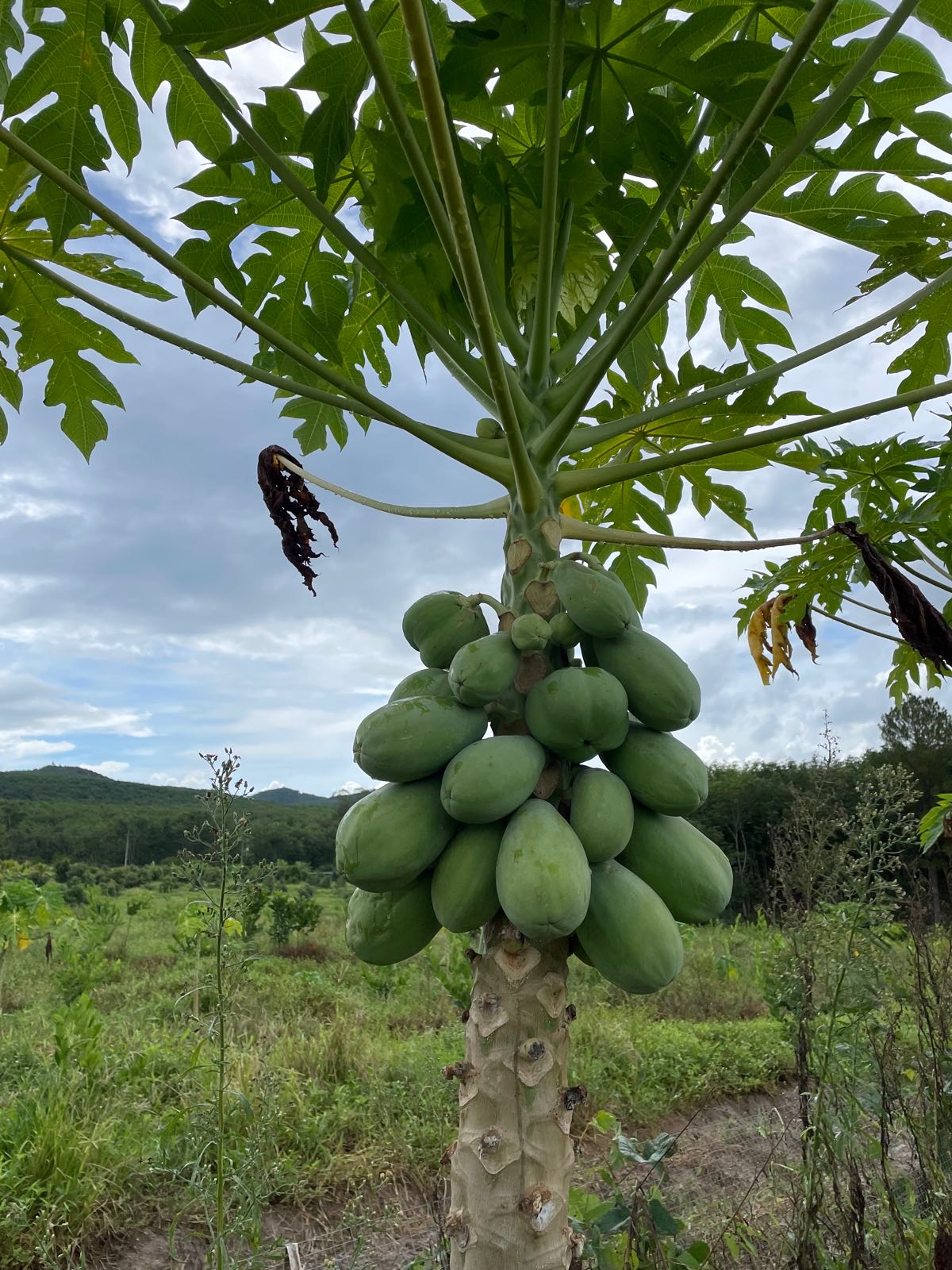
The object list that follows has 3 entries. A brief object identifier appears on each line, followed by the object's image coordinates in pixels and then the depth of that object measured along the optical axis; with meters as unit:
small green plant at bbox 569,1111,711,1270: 2.17
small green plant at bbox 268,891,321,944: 12.84
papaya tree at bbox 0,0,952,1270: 1.26
